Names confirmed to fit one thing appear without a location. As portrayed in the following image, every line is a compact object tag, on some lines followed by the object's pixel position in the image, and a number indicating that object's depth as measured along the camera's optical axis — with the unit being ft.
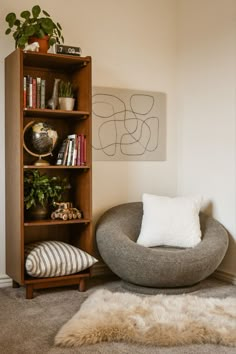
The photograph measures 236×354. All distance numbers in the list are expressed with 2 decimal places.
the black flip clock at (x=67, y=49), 12.28
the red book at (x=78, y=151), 12.48
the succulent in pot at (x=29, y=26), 11.87
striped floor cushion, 11.49
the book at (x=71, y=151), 12.48
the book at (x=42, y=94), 12.19
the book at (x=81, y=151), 12.48
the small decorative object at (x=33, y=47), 11.80
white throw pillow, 12.60
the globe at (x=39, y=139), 12.16
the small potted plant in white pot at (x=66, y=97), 12.54
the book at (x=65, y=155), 12.52
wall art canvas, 14.08
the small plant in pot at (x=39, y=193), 12.00
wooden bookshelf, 11.65
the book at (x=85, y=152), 12.48
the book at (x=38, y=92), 12.10
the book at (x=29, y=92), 11.91
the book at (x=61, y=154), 12.59
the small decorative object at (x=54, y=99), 12.46
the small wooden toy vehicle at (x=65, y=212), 12.35
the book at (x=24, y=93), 11.73
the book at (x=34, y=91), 11.98
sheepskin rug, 8.70
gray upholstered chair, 11.40
